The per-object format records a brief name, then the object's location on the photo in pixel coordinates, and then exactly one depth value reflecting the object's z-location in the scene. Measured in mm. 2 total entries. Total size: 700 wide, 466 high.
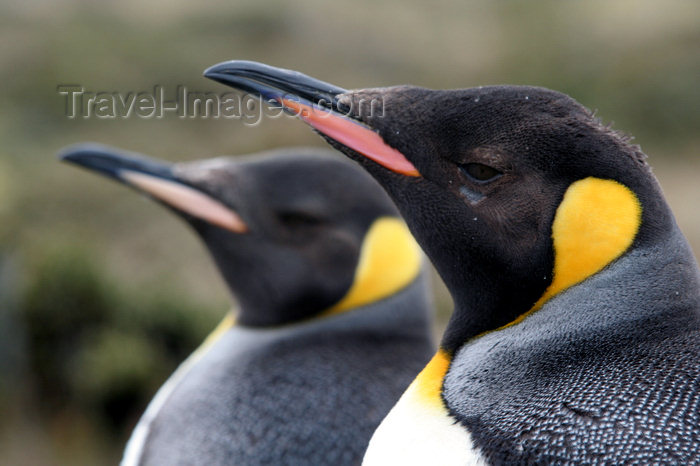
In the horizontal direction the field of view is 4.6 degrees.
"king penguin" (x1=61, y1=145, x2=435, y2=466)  4469
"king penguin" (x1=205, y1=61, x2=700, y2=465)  4176
